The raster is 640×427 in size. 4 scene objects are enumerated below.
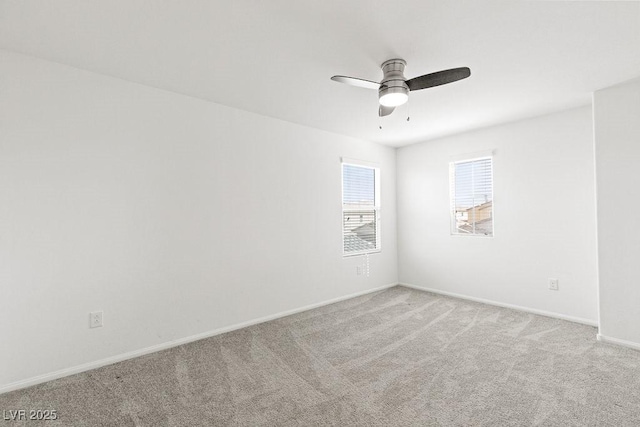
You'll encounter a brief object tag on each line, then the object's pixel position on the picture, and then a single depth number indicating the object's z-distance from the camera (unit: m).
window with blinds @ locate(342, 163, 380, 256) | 4.58
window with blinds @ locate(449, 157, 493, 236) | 4.21
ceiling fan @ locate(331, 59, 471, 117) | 2.17
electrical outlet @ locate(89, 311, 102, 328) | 2.47
